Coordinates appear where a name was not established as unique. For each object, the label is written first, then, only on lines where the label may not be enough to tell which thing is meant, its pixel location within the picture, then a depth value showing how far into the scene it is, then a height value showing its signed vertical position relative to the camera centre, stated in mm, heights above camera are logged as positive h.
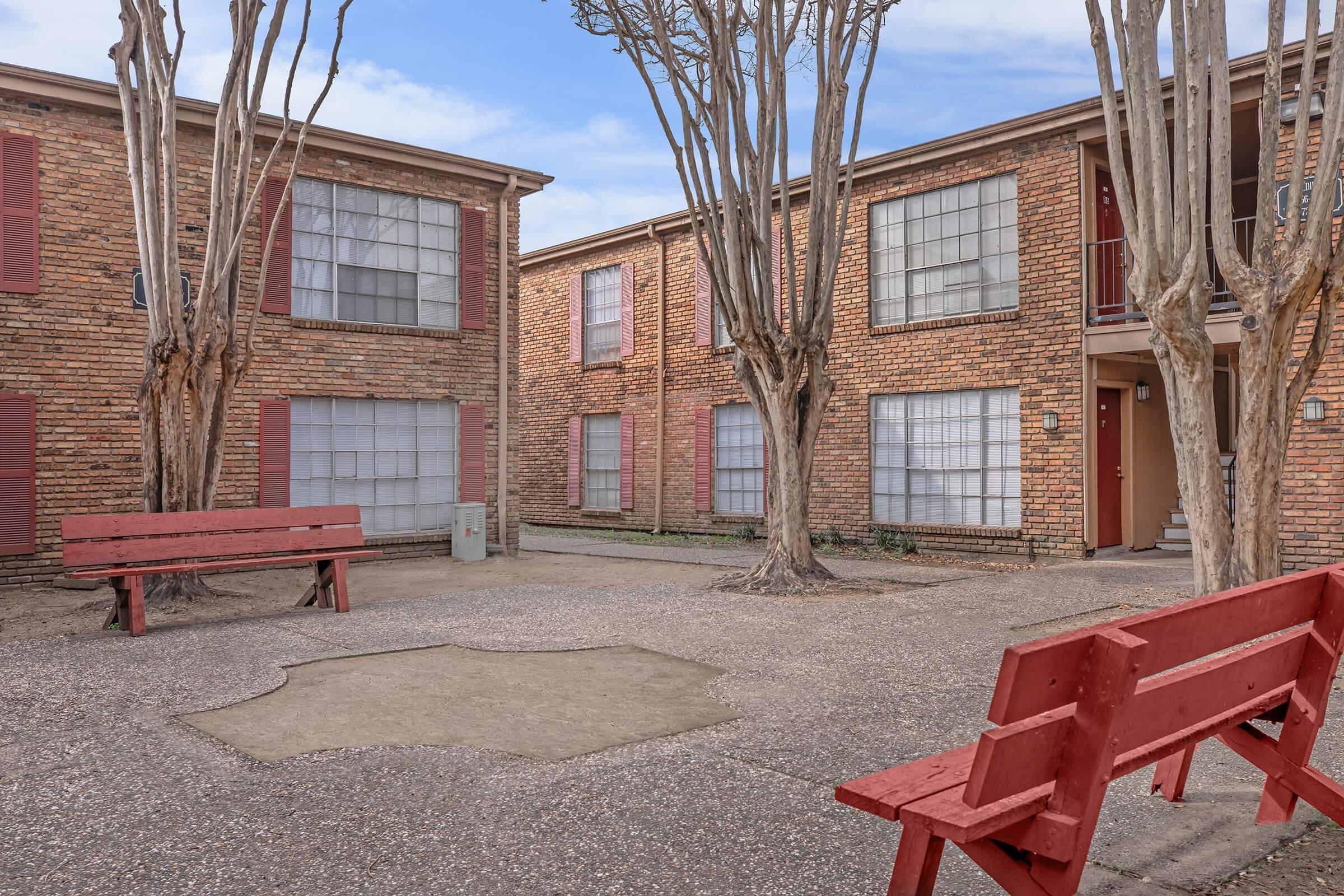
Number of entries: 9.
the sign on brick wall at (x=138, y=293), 11516 +1748
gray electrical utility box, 13797 -1209
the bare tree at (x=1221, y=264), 7207 +1340
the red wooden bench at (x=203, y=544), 7496 -801
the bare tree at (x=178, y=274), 9000 +1555
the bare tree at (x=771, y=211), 10172 +2436
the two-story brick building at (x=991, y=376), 12898 +1011
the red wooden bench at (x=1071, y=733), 2266 -718
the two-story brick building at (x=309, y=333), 10836 +1416
